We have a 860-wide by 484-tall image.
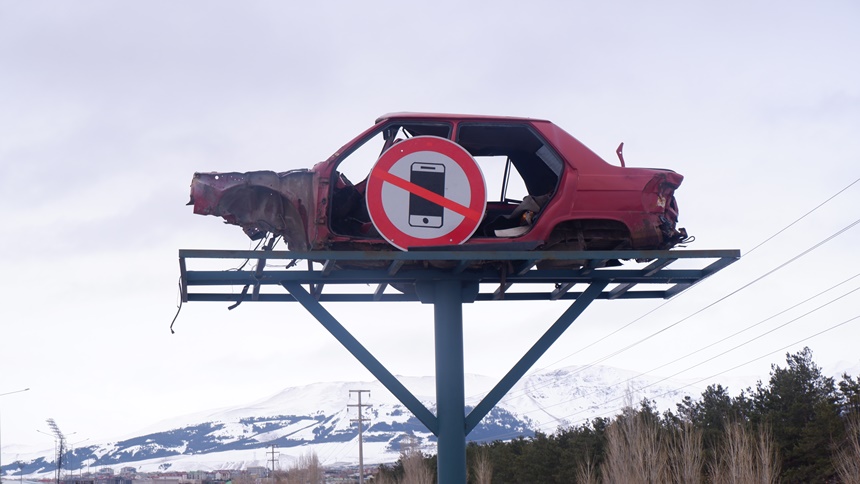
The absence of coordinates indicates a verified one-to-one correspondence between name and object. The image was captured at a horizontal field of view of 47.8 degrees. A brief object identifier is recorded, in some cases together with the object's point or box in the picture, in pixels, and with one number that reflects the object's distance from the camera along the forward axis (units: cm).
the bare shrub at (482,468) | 5413
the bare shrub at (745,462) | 3078
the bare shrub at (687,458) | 3503
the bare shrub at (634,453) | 3753
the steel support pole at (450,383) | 1177
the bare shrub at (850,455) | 2977
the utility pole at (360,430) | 9050
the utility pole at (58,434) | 9865
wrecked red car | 1150
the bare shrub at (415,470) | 6353
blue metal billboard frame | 1142
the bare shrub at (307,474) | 13425
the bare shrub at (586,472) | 4386
